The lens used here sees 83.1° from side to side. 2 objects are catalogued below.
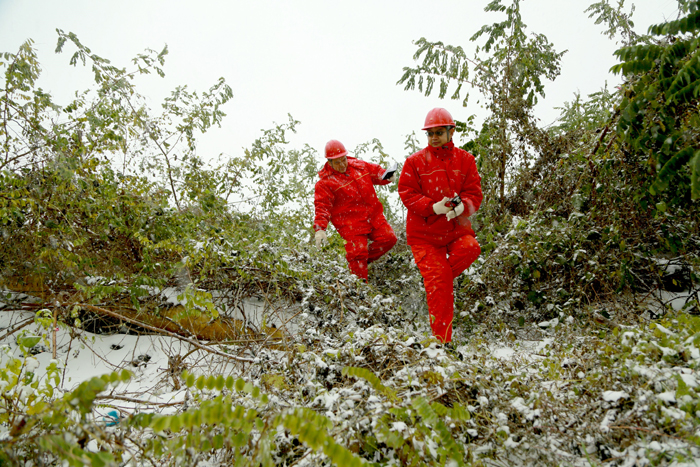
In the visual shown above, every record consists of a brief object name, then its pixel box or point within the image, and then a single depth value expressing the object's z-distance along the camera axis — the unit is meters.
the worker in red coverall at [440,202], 3.75
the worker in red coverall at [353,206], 4.72
